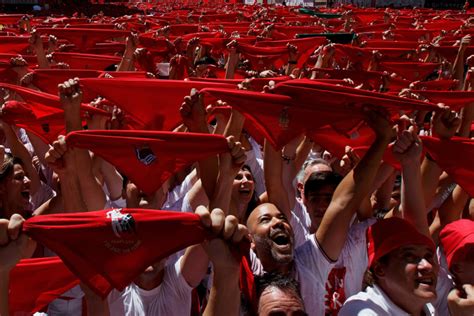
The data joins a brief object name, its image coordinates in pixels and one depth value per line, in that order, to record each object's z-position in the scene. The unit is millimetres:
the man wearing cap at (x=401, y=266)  2812
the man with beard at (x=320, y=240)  3092
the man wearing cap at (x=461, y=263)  2988
